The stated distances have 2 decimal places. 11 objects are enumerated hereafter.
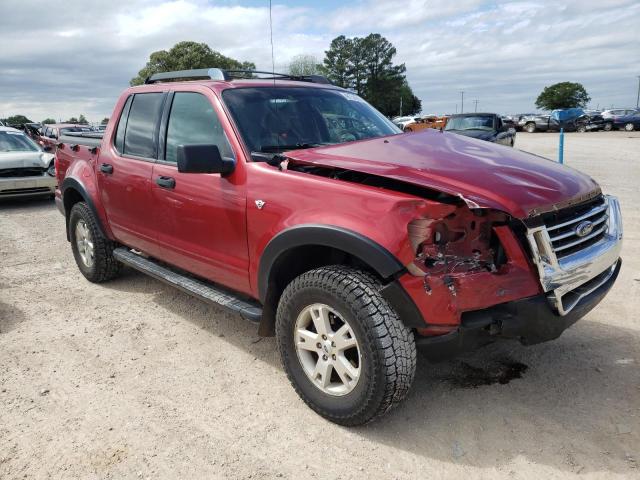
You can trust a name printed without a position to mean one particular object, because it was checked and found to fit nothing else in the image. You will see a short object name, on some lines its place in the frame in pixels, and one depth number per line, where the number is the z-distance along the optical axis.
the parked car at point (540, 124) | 36.83
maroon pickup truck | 2.52
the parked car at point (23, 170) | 10.31
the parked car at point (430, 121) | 23.70
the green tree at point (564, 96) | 89.81
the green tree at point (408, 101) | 89.70
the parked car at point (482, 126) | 15.18
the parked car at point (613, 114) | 35.88
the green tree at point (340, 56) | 82.88
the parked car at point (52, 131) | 15.38
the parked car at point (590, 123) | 36.16
